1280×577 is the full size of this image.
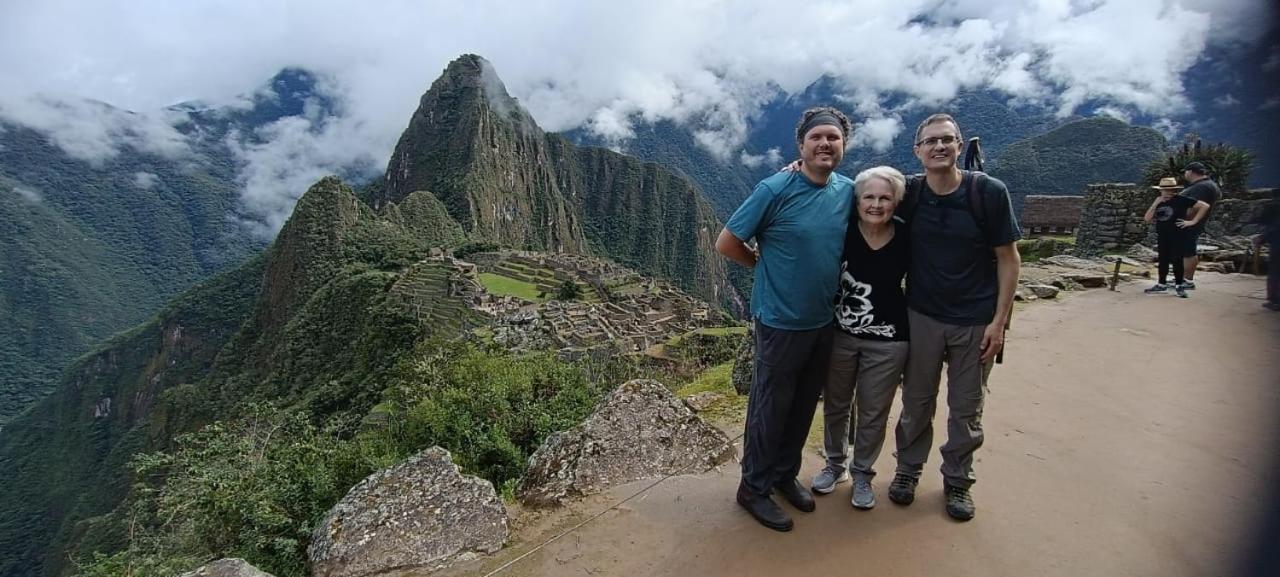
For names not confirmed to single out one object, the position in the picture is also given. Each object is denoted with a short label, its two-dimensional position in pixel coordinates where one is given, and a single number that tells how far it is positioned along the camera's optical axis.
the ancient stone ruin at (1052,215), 14.09
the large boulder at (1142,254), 9.70
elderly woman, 2.44
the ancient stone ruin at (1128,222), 9.73
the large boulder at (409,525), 2.50
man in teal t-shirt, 2.40
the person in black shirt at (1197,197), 6.51
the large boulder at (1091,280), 8.01
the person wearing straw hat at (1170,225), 6.79
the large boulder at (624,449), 3.06
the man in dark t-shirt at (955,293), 2.40
